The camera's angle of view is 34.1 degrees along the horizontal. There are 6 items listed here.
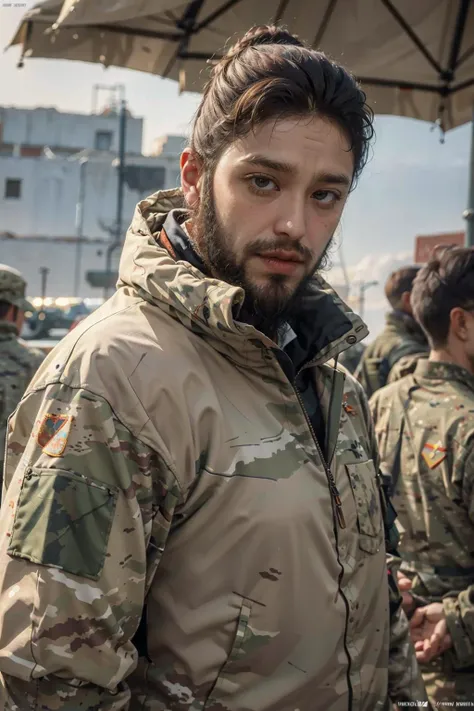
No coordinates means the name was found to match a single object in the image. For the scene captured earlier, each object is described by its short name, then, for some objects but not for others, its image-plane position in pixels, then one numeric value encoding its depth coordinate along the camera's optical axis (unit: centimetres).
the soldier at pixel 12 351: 468
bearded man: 133
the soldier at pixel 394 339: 508
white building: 4025
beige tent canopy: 409
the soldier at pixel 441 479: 252
